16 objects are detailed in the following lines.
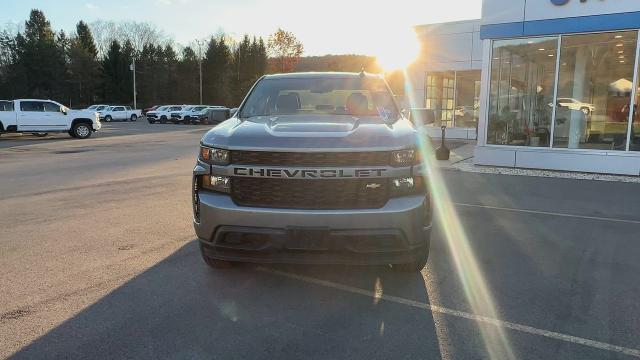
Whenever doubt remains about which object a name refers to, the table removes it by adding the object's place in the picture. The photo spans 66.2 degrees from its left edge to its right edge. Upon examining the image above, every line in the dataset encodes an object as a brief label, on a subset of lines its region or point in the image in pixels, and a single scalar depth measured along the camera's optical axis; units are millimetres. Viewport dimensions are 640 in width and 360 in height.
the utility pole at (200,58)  71400
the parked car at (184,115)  43344
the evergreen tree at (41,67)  66688
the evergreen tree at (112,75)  73812
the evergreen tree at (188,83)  76375
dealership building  11312
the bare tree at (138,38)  97562
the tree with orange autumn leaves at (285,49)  74500
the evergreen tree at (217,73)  74562
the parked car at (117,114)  47500
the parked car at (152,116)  44500
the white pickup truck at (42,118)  22203
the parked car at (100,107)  48000
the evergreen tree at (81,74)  69312
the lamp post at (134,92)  67000
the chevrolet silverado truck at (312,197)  3754
